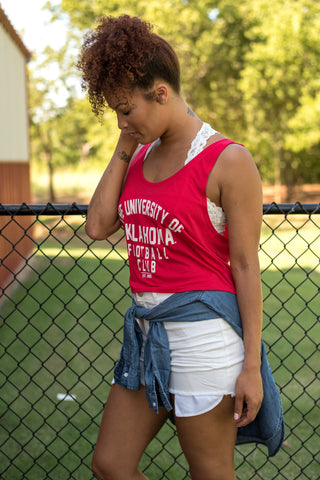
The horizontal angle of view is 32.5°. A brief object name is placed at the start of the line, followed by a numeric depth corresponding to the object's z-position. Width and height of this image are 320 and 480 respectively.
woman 1.55
